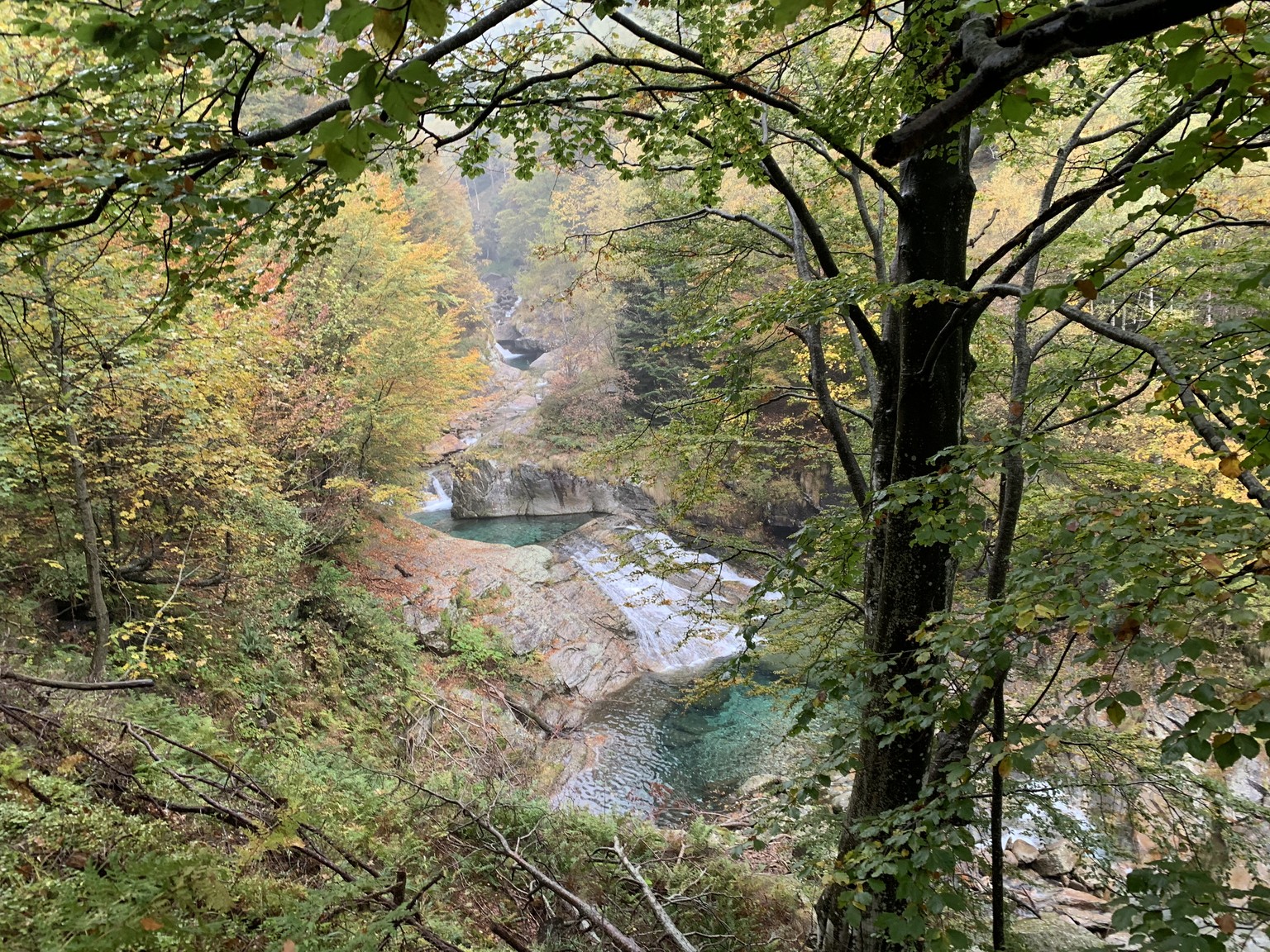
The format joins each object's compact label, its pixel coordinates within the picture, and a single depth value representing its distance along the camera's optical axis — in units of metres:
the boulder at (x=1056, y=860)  6.75
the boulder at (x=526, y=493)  19.78
